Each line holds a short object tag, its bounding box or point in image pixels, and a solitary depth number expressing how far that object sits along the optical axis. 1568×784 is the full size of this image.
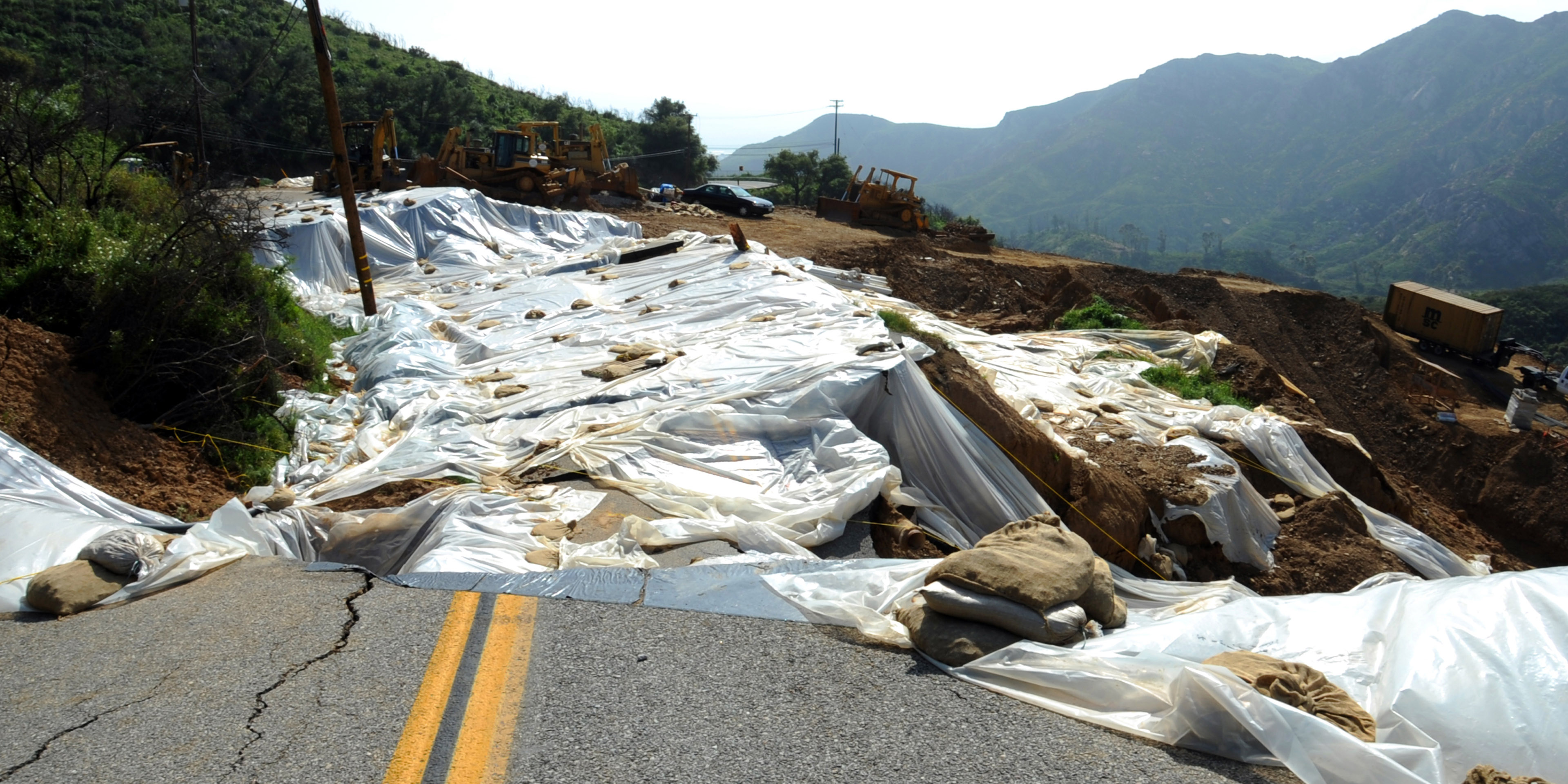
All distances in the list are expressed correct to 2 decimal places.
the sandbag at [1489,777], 2.41
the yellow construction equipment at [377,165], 23.09
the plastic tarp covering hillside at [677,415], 5.95
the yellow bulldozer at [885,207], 27.39
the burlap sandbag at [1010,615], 3.48
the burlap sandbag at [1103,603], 3.83
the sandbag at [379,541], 5.32
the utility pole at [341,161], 11.04
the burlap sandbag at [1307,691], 2.73
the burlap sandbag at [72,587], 3.76
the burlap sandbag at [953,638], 3.40
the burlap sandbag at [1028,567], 3.57
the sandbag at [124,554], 4.09
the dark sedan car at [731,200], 27.89
